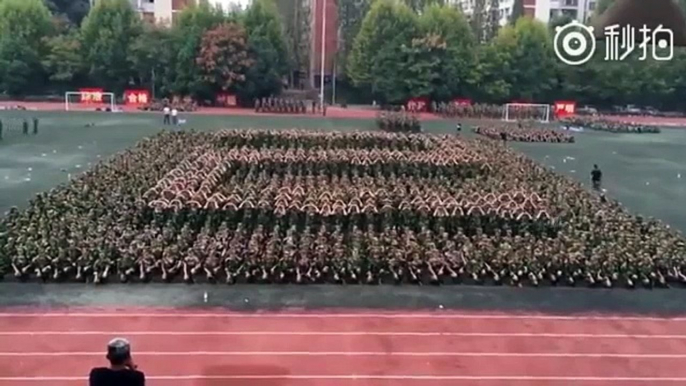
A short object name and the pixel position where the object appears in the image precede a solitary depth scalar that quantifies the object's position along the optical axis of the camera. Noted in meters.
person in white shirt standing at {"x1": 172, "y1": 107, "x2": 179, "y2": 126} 34.22
